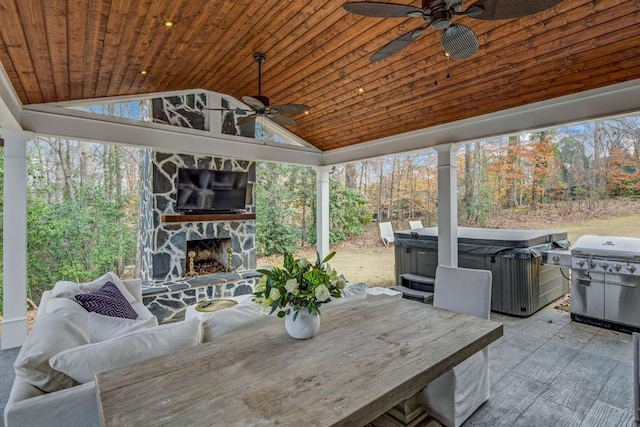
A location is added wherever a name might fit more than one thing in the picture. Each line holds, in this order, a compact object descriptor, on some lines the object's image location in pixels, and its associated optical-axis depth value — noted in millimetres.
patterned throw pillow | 2697
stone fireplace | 5309
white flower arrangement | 1674
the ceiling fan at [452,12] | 1793
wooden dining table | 1130
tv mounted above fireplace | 5448
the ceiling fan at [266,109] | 3605
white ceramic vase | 1732
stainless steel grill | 3750
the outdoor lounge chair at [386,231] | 9078
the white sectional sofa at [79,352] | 1370
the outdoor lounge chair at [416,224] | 8192
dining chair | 2176
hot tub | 4395
